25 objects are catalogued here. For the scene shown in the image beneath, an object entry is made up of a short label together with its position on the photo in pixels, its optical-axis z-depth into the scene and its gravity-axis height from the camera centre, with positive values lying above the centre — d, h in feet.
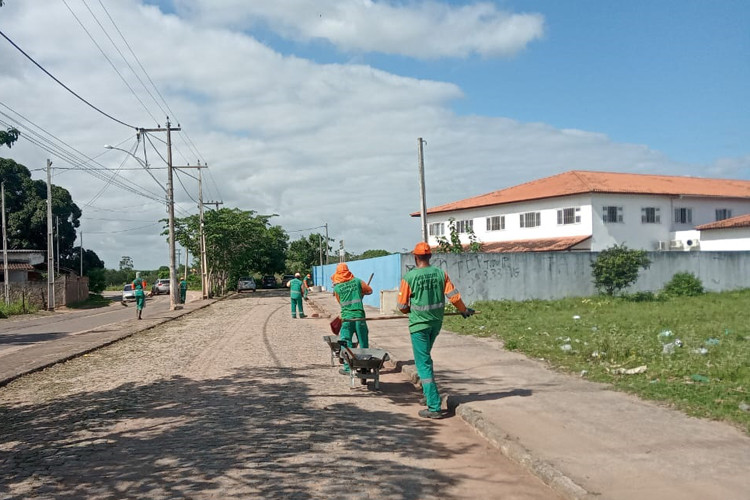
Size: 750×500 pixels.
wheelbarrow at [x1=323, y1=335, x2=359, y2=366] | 30.00 -3.18
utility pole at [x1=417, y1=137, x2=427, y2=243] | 76.13 +11.13
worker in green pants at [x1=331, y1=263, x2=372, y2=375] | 30.91 -1.54
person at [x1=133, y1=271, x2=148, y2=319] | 77.71 -1.10
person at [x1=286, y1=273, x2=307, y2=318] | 71.97 -1.74
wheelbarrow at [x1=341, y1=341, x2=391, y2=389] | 26.58 -3.51
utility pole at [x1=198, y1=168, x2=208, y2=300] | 150.61 +5.33
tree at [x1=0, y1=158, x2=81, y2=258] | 163.73 +19.89
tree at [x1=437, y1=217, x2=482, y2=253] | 92.48 +3.62
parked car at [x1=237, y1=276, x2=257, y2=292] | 196.85 -1.58
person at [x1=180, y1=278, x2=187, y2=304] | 136.26 -1.86
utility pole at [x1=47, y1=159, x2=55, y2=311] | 112.45 +3.21
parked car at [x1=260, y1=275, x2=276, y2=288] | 224.12 -1.07
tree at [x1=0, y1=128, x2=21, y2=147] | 29.01 +6.68
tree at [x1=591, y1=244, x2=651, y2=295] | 79.00 -0.18
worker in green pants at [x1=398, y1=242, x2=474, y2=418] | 22.89 -1.33
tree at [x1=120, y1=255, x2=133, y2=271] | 344.90 +10.96
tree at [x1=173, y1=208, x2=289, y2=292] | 158.86 +10.26
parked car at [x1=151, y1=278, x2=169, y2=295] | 205.46 -1.59
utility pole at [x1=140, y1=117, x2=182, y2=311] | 105.40 +13.60
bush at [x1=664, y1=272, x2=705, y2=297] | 83.61 -2.88
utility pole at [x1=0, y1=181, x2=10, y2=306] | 111.65 +0.38
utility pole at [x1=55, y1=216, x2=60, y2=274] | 172.45 +15.49
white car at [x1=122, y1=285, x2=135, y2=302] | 152.96 -2.34
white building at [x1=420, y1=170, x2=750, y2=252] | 122.31 +10.68
